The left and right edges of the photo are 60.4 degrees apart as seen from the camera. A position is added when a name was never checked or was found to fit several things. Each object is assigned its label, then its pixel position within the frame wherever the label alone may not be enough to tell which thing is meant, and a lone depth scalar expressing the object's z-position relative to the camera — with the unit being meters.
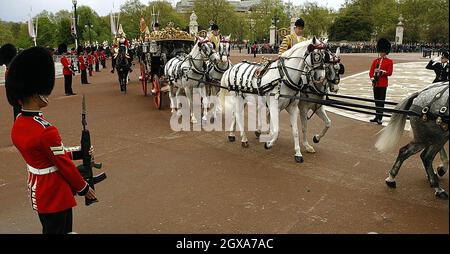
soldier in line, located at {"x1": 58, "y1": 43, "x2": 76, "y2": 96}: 14.91
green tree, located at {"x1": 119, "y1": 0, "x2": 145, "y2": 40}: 63.19
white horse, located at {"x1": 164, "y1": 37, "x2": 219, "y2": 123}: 8.98
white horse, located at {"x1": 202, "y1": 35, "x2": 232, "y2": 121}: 9.18
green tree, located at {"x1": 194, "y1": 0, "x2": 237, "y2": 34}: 67.50
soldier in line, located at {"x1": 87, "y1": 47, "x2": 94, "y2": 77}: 24.27
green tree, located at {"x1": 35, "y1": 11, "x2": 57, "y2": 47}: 65.64
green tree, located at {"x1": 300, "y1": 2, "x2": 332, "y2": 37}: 59.80
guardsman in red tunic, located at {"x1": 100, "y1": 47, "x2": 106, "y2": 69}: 30.11
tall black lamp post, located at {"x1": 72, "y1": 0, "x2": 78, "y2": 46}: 21.60
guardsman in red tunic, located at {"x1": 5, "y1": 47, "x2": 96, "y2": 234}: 2.77
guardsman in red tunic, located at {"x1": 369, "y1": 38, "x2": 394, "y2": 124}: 8.69
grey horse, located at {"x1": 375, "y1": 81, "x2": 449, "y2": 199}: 4.28
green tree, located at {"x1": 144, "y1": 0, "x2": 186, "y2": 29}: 68.81
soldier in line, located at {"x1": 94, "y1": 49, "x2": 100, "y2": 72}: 27.53
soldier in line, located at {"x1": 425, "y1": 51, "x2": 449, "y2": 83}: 8.45
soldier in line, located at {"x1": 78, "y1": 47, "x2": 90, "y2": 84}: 18.75
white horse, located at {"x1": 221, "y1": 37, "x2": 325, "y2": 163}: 6.36
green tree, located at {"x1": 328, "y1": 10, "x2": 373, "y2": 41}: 61.45
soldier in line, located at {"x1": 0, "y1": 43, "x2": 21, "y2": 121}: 7.18
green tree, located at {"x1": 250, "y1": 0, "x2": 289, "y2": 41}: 71.56
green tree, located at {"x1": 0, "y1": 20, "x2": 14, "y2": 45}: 64.06
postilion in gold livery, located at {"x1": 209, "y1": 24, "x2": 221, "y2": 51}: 9.29
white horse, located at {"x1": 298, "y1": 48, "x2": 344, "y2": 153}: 6.40
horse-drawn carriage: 12.10
